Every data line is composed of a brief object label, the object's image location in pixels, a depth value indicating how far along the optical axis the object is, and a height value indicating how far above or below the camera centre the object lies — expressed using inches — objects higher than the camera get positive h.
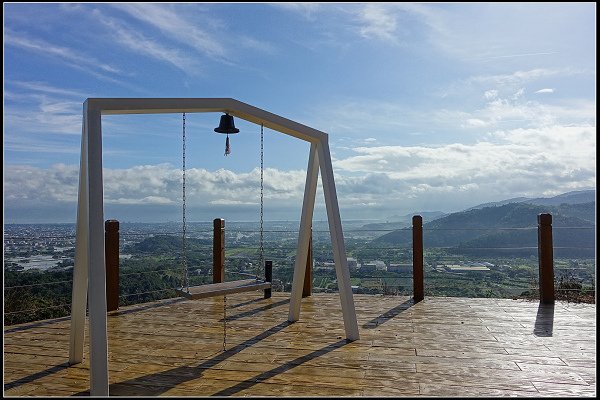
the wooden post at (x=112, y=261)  199.9 -22.6
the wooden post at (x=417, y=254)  228.4 -21.7
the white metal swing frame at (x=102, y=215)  104.0 -1.1
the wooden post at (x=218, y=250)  243.1 -21.2
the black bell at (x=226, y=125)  146.1 +29.1
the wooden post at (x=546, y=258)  215.6 -22.2
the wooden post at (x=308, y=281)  235.6 -37.1
